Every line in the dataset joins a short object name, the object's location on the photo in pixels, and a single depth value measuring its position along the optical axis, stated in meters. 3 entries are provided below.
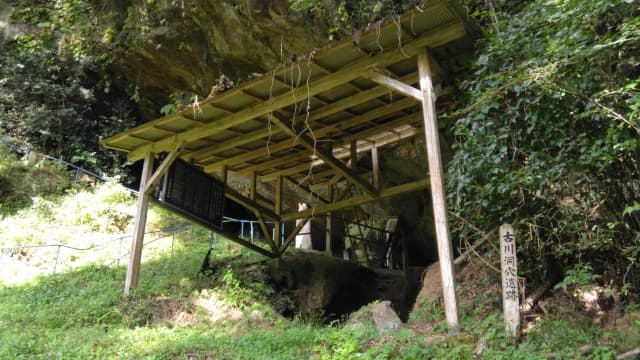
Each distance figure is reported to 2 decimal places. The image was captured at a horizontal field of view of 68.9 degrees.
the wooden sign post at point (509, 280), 4.54
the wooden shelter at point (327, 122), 5.63
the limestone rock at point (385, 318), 5.45
